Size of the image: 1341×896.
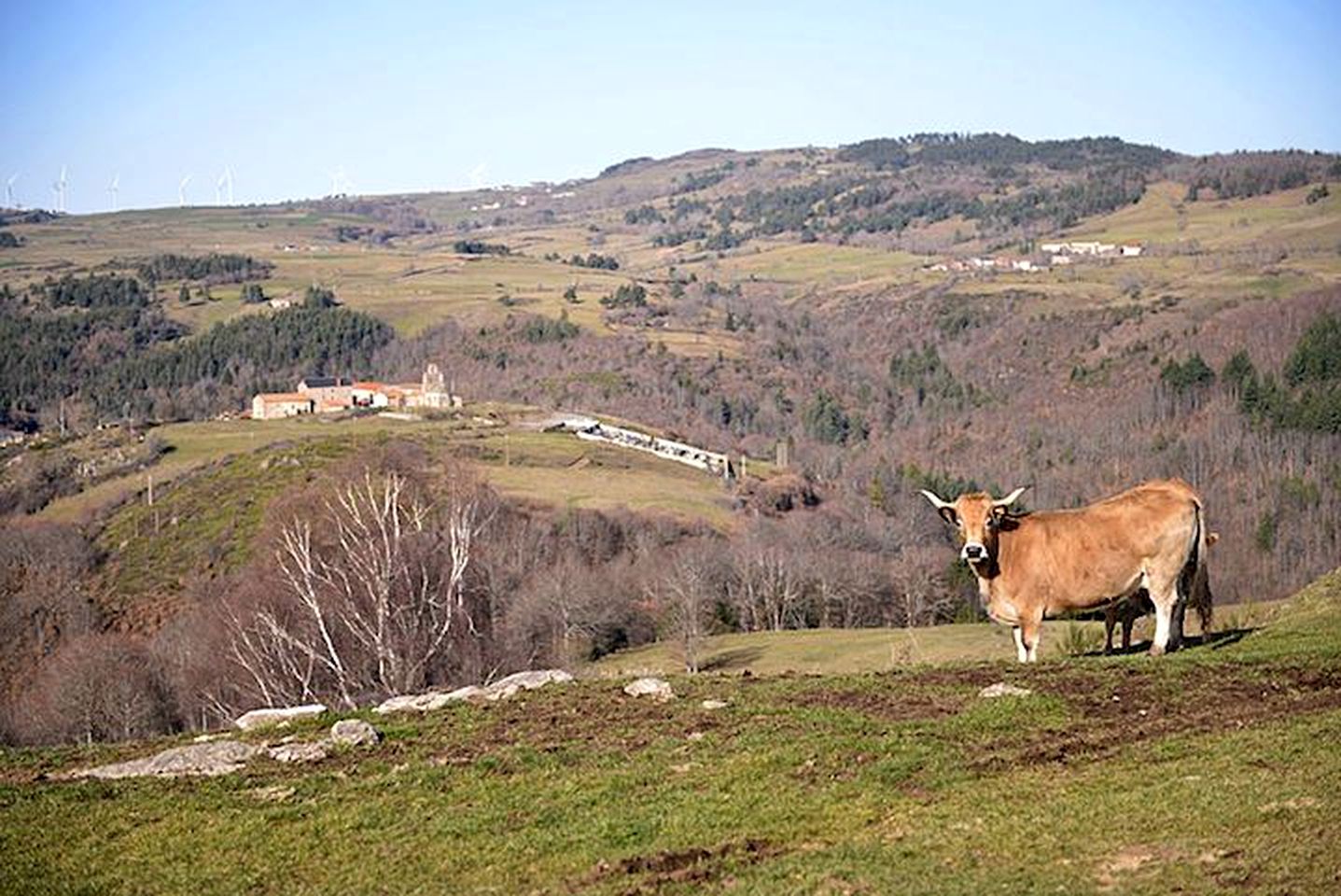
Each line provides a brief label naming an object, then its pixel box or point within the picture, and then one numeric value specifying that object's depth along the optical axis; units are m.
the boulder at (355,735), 18.59
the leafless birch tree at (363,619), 44.78
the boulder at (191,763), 18.16
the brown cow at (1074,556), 21.77
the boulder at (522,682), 21.58
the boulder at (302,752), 18.17
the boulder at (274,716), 21.19
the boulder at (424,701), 21.11
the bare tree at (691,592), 71.12
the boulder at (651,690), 20.45
